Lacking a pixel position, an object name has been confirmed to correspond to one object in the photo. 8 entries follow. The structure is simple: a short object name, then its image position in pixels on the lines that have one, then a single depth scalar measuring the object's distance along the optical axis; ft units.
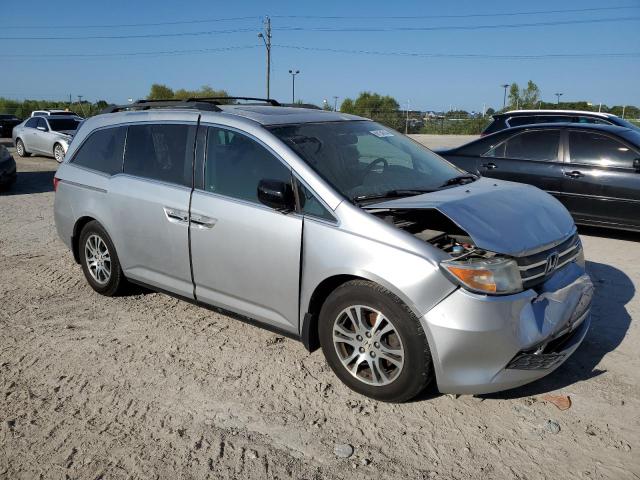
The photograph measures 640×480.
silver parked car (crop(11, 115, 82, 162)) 57.52
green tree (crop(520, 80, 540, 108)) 159.43
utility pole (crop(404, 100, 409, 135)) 143.71
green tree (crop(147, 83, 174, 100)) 165.68
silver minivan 10.18
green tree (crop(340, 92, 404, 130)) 145.48
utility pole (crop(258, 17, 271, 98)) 147.43
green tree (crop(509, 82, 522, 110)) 160.76
